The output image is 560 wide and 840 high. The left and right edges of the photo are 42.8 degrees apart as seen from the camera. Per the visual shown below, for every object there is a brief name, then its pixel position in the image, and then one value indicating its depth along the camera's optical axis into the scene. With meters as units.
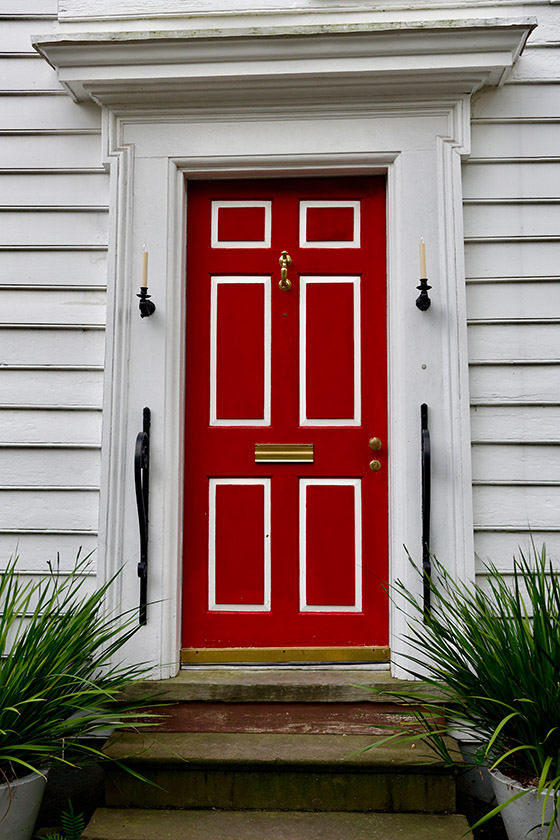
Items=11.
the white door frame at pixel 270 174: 2.96
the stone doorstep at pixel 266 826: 2.28
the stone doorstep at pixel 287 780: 2.44
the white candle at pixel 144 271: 3.02
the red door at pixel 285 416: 3.09
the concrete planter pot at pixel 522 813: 2.18
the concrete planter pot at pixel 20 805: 2.21
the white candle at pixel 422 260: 2.95
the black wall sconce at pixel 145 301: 2.99
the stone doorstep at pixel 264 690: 2.85
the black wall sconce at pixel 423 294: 2.94
